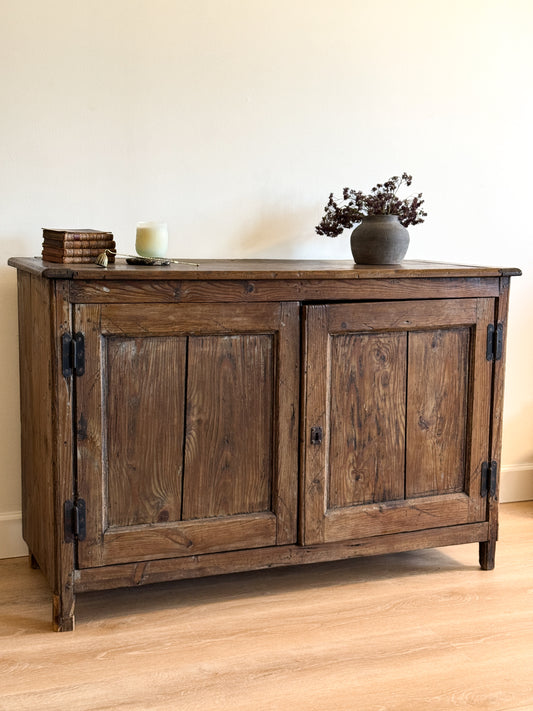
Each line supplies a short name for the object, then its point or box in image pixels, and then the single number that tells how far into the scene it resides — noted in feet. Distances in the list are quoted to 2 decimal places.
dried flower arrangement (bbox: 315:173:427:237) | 8.78
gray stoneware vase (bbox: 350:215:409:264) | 8.46
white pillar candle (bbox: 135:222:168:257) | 8.05
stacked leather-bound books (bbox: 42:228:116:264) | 7.46
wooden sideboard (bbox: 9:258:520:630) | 7.10
